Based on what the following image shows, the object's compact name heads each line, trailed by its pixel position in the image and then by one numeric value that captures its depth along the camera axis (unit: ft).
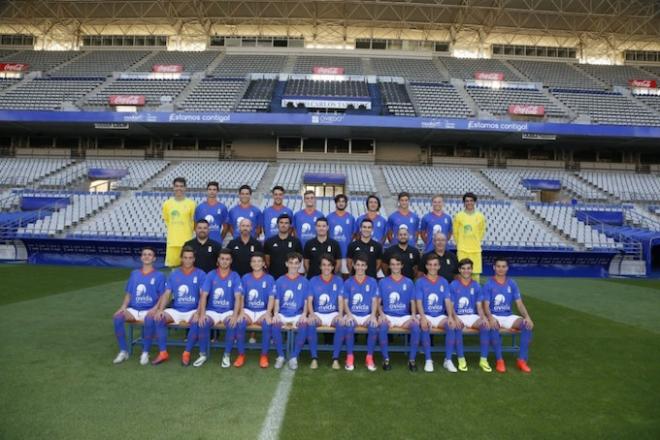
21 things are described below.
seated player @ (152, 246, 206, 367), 16.79
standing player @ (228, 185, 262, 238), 22.34
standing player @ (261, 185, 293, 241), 22.48
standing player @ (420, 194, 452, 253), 22.27
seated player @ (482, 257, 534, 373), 16.24
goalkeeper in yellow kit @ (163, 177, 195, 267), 21.77
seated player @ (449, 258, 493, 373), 16.44
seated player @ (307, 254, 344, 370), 16.79
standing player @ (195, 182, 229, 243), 22.47
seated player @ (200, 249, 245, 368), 16.17
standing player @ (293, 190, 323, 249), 22.03
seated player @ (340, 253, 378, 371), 16.69
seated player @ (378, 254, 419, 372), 16.94
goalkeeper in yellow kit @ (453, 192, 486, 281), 21.66
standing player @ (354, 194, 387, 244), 21.80
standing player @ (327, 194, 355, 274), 22.04
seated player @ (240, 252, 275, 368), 17.04
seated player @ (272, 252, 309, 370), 16.75
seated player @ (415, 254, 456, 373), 16.28
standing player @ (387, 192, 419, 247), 22.56
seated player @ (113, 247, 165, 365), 16.16
